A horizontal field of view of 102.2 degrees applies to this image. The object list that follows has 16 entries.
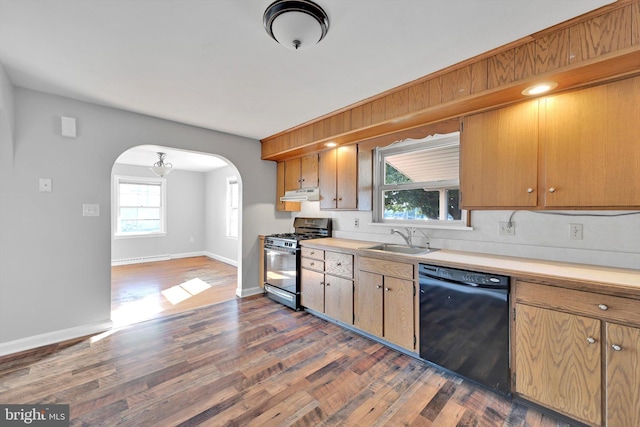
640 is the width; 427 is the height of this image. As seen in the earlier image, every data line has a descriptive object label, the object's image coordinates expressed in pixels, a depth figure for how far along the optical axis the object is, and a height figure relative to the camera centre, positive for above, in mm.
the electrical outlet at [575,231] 1945 -131
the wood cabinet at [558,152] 1582 +437
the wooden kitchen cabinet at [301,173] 3740 +625
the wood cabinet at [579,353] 1414 -837
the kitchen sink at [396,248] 2781 -390
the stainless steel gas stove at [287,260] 3414 -652
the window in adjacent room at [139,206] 6059 +180
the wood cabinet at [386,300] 2312 -837
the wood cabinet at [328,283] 2820 -819
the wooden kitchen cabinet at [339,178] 3236 +472
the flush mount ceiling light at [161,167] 5016 +896
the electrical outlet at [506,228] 2236 -130
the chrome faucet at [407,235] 2846 -239
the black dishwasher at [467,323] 1816 -841
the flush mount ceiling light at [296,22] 1413 +1099
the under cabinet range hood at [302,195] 3645 +273
